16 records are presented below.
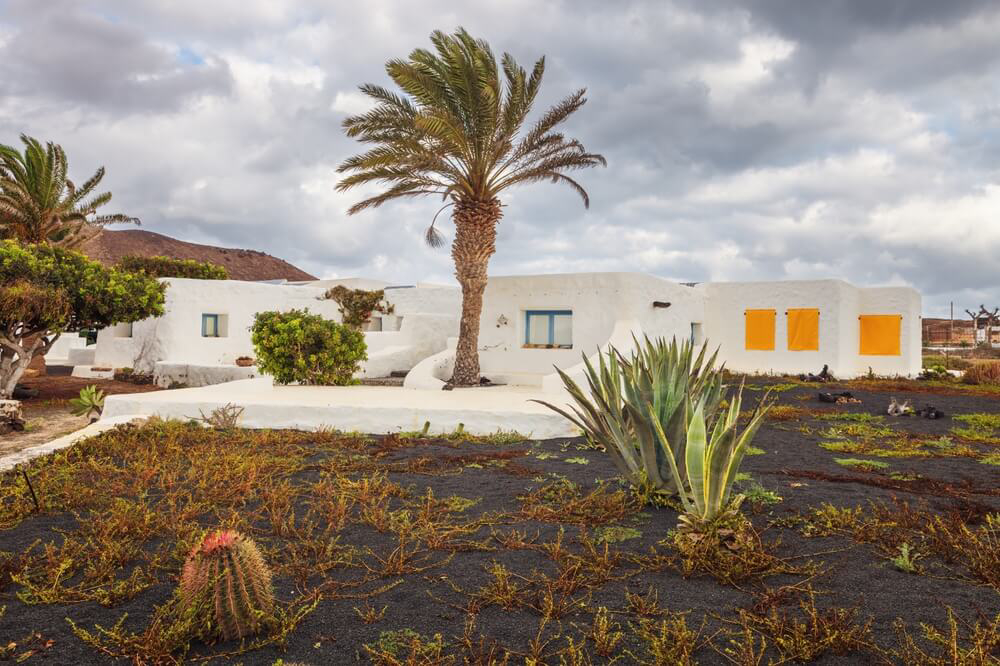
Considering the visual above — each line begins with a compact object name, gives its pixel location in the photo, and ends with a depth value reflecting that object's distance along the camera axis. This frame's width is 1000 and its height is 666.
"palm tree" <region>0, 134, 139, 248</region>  19.81
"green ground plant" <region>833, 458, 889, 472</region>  6.47
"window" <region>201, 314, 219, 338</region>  21.08
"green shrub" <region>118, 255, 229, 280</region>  23.47
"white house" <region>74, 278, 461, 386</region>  18.83
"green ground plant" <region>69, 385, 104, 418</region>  9.62
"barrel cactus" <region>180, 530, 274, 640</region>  2.75
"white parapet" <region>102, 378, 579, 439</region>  8.57
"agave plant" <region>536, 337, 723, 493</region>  4.76
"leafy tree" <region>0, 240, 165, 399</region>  13.45
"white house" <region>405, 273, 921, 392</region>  16.08
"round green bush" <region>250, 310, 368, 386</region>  11.81
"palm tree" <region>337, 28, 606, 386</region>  12.52
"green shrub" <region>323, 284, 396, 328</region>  21.55
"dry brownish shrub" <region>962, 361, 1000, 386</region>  17.27
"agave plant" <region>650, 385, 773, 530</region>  3.72
